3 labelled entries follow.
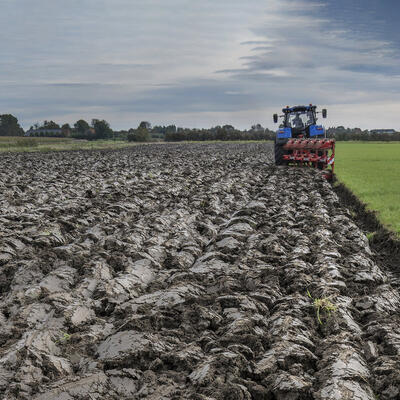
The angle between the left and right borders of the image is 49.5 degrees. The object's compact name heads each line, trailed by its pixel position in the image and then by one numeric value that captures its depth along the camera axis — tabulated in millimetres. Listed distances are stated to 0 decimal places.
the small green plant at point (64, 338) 4029
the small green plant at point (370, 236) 8867
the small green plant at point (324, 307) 4506
